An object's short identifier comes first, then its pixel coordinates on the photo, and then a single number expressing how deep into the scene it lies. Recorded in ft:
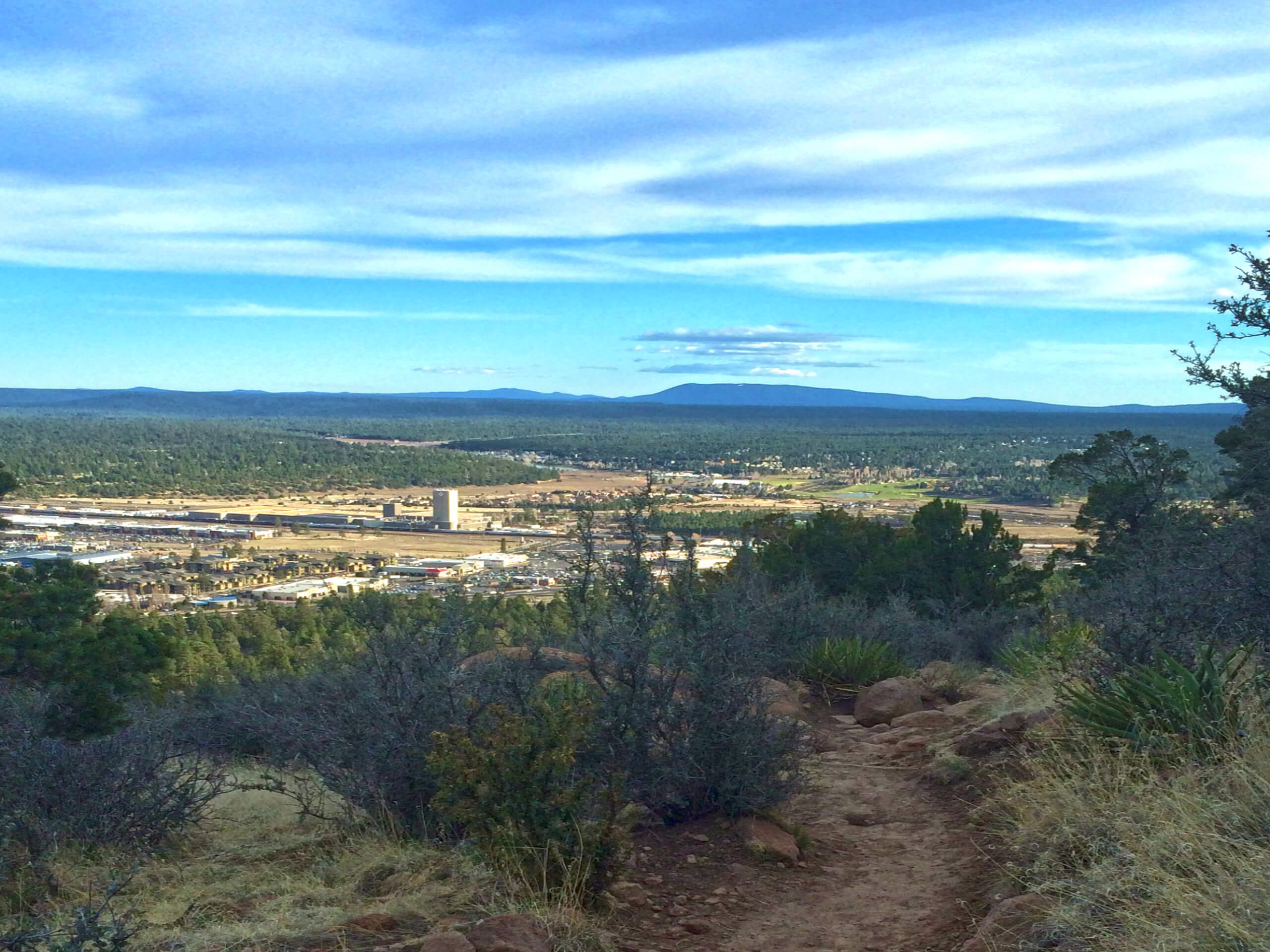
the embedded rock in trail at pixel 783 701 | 26.80
